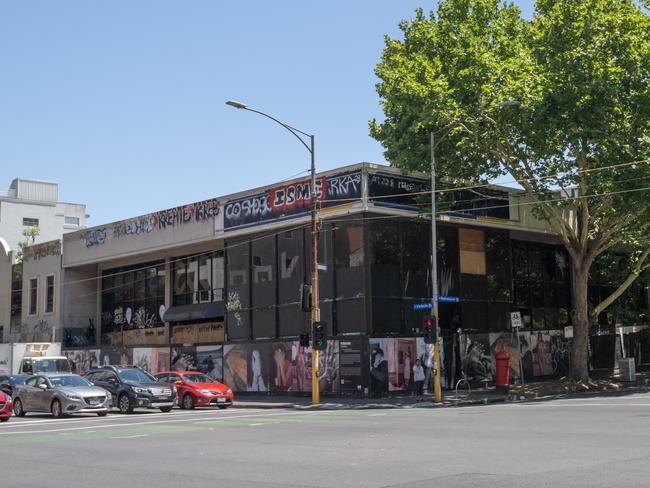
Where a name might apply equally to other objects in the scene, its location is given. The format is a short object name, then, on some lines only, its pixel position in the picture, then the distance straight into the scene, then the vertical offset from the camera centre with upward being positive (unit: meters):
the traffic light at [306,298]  28.77 +1.41
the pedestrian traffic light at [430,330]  28.36 +0.16
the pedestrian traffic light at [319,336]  29.05 +0.00
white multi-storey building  76.94 +13.00
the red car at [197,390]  29.33 -1.97
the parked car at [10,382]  29.27 -1.55
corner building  32.69 +2.64
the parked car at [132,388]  27.45 -1.74
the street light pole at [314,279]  29.09 +2.12
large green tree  28.77 +8.55
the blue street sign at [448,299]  35.50 +1.60
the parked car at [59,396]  25.38 -1.84
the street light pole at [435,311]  28.62 +0.85
